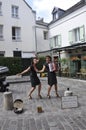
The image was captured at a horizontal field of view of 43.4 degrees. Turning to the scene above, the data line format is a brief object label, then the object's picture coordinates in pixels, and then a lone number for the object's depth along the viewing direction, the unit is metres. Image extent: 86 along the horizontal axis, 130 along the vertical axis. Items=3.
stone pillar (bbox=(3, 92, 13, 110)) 3.63
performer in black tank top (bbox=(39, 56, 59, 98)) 4.46
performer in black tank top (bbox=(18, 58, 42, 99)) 4.50
